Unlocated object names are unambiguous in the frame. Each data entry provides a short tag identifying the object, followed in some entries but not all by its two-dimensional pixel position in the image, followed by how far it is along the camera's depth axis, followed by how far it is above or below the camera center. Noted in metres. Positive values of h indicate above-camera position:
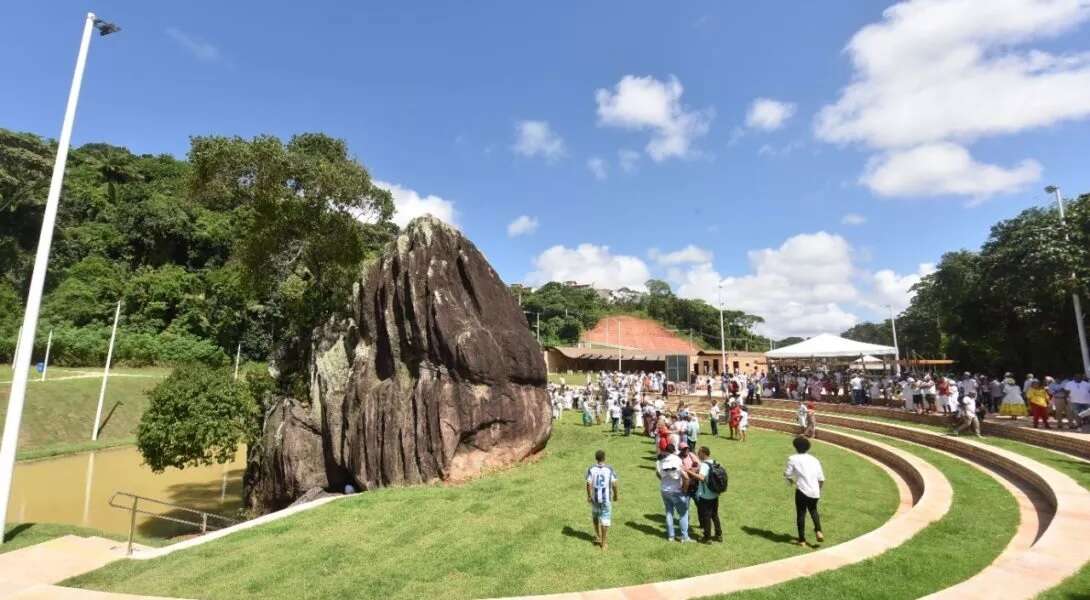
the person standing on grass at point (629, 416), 22.75 -1.52
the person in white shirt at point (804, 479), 8.80 -1.61
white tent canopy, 28.90 +1.73
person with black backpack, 9.18 -1.89
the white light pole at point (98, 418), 34.36 -2.46
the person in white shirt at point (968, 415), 16.88 -1.08
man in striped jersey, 9.45 -1.99
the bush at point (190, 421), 18.69 -1.48
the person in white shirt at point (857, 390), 26.77 -0.44
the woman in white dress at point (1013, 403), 19.16 -0.76
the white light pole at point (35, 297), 11.24 +1.78
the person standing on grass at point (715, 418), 21.12 -1.47
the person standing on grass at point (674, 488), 9.39 -1.90
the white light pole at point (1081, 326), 20.80 +2.21
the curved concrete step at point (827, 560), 7.04 -2.57
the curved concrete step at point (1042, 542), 6.29 -2.24
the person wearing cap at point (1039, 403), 16.47 -0.67
